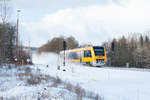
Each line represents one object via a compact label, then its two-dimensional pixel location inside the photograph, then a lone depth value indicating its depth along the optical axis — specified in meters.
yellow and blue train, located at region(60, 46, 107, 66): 28.56
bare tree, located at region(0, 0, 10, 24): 23.49
